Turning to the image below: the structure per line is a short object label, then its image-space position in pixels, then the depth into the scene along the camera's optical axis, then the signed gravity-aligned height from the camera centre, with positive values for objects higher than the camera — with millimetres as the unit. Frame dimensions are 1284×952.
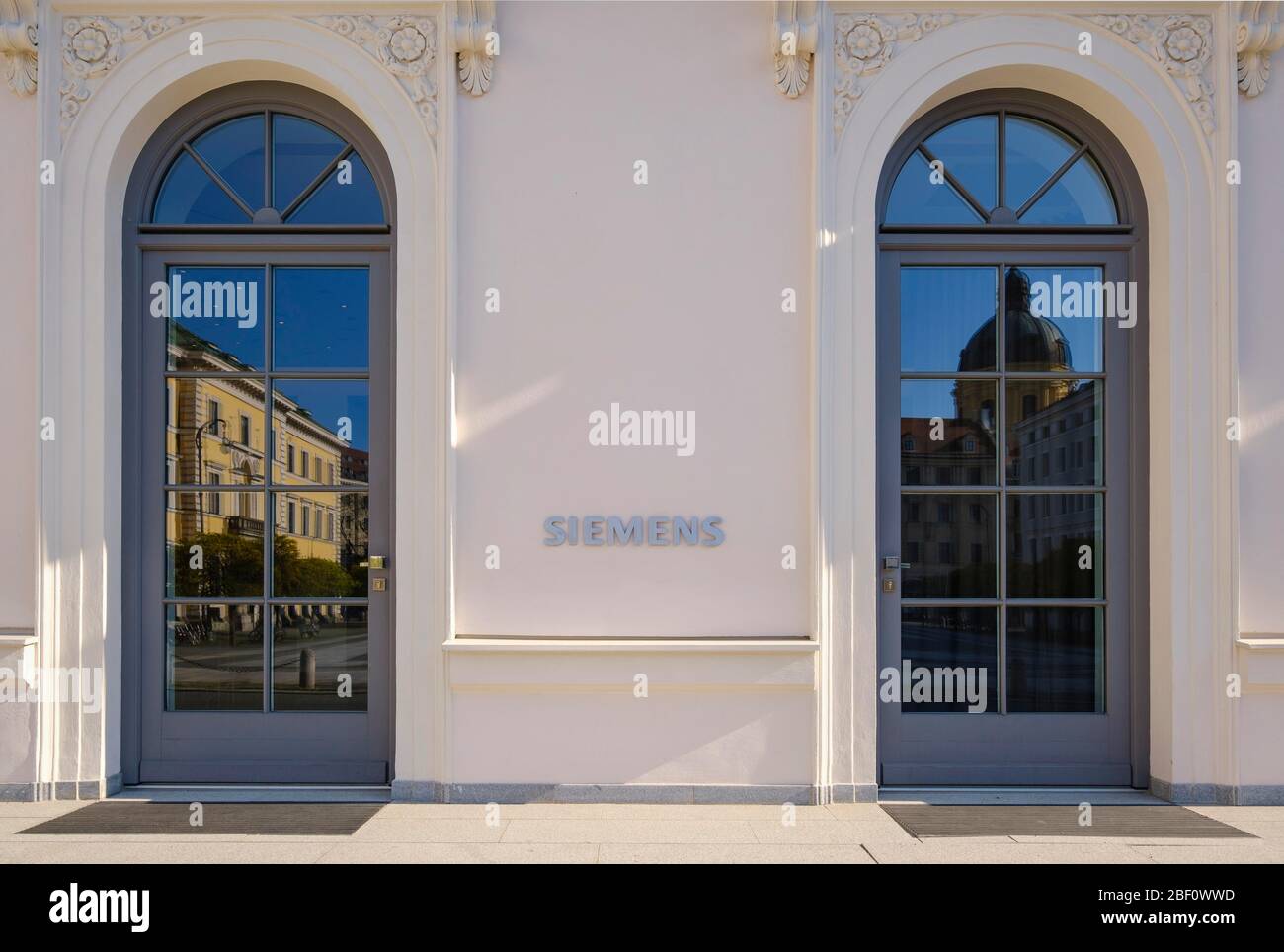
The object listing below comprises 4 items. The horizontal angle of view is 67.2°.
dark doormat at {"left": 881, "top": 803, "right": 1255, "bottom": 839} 4086 -1499
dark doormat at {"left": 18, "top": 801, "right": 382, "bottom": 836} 4074 -1467
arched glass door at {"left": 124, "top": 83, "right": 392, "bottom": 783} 4715 +138
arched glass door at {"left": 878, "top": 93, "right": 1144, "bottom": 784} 4734 +130
